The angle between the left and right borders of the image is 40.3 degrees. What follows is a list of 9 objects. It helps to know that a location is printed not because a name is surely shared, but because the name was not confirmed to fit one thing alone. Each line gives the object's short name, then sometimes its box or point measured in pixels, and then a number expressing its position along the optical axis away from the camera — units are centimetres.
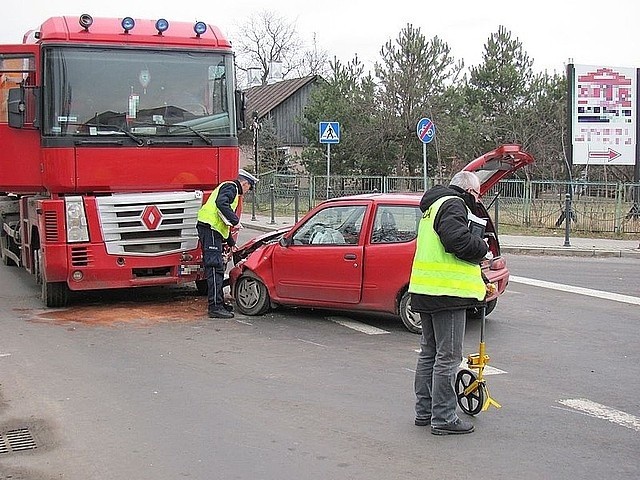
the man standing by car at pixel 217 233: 1055
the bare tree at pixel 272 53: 7425
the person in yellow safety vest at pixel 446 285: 589
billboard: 2630
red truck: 1058
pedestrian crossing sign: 2445
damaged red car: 951
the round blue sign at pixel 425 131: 2167
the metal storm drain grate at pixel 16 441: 574
